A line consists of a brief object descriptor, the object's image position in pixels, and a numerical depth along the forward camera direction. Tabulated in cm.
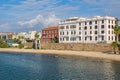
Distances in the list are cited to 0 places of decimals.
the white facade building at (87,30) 6358
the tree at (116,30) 5410
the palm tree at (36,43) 8064
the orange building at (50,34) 8209
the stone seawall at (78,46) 5941
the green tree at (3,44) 9392
